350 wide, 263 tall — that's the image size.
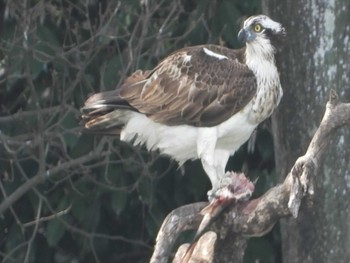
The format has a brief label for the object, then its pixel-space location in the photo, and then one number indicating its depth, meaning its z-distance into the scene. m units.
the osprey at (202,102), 15.52
